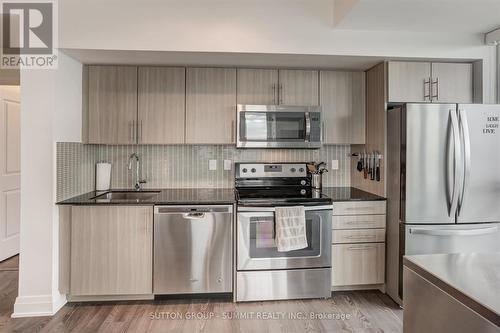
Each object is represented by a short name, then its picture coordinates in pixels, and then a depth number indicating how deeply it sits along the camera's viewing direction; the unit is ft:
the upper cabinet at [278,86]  10.01
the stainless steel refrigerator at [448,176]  8.22
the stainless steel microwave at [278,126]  9.62
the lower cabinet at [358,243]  9.06
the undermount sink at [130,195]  10.11
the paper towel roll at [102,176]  10.13
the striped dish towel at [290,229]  8.46
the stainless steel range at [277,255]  8.60
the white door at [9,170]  11.62
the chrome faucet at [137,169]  10.53
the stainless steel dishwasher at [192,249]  8.46
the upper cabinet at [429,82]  9.07
